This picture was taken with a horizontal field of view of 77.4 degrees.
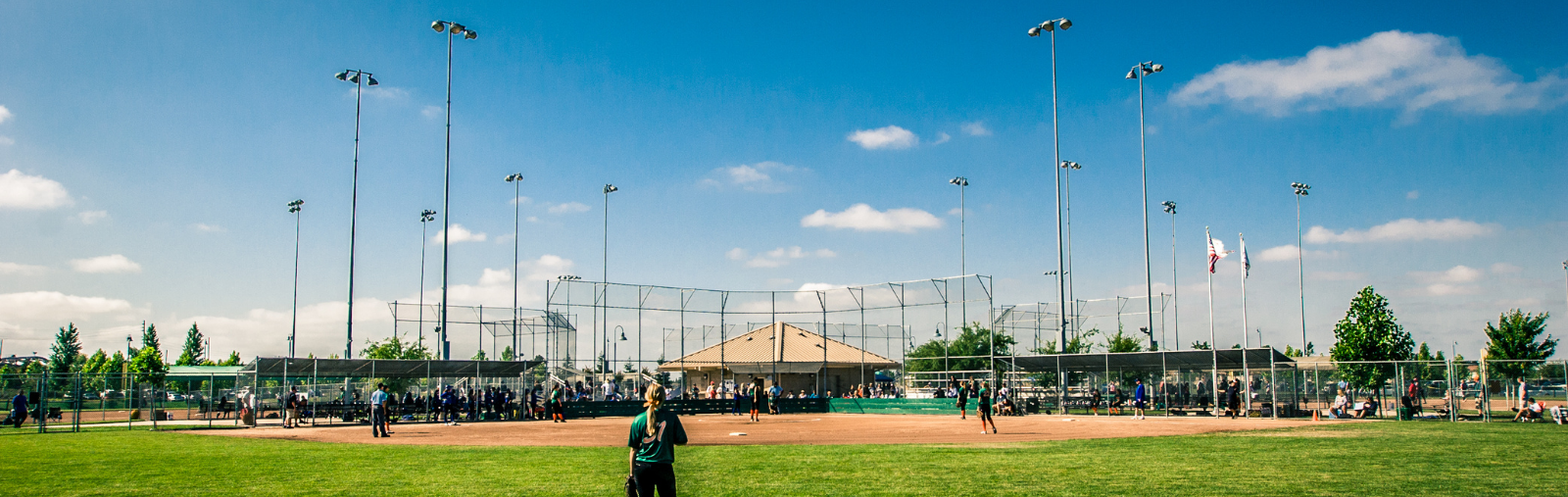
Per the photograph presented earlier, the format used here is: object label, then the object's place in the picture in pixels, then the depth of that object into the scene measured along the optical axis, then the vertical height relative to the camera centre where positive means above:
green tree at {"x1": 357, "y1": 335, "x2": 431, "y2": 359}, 56.06 -0.42
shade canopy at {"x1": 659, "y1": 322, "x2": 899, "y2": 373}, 51.00 -0.58
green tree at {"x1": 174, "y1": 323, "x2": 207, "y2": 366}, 108.61 -0.09
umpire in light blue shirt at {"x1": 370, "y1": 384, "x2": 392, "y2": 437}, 24.20 -1.72
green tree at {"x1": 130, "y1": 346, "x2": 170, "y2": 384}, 66.69 -1.20
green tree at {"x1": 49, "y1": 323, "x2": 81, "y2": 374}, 98.81 -0.31
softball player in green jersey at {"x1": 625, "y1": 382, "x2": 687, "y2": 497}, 7.70 -0.80
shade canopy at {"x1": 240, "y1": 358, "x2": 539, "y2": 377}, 29.62 -0.80
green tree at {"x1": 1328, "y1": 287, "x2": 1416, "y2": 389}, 36.88 +0.25
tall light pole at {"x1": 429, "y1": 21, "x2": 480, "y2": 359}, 36.31 +4.27
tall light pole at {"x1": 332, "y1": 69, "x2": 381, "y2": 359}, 36.88 +9.88
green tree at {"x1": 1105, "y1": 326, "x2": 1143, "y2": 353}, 48.12 -0.12
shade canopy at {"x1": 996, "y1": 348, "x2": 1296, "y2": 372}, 31.47 -0.68
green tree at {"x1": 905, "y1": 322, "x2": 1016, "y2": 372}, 50.75 -0.40
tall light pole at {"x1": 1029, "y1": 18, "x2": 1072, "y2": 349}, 36.06 +6.18
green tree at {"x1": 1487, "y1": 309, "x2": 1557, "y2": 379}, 40.53 +0.05
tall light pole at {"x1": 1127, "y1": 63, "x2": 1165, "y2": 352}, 36.00 +8.26
